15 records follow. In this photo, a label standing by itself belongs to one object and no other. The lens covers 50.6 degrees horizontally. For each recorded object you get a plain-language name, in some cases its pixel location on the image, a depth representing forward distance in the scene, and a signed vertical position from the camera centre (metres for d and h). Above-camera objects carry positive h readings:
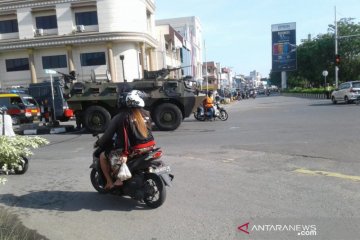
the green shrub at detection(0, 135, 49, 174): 5.74 -0.90
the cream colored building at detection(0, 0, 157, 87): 36.53 +4.82
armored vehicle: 14.73 -0.63
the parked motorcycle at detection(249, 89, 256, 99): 66.16 -2.78
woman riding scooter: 5.15 -0.70
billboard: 61.72 +4.90
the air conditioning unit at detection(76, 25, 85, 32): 36.95 +5.77
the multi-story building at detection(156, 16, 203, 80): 67.88 +8.38
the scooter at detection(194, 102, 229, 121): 18.52 -1.63
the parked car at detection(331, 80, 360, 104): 24.72 -1.28
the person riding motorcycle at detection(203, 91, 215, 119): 18.48 -1.20
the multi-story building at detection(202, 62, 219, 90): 100.53 +2.36
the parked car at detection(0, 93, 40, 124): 21.84 -0.94
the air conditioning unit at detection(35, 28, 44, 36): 37.49 +5.72
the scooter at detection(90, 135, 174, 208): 5.09 -1.28
